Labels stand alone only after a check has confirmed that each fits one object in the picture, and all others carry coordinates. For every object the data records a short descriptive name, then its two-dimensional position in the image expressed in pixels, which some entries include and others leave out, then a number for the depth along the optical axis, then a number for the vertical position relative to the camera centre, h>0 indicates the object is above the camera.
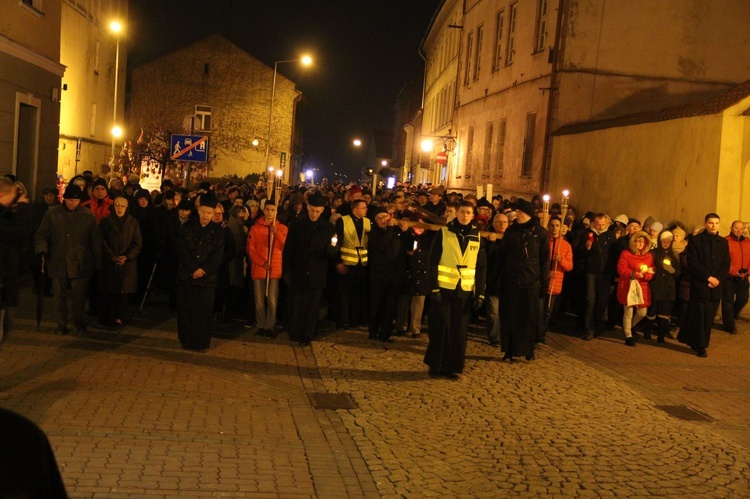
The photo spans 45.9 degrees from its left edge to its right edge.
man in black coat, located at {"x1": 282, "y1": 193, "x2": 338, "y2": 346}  11.46 -0.83
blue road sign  16.64 +0.80
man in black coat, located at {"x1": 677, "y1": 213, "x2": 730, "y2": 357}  12.53 -0.63
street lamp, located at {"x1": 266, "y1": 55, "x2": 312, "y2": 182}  35.31 +5.61
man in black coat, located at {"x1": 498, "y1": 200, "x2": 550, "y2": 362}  11.05 -0.75
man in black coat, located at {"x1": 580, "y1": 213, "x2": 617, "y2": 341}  13.55 -0.74
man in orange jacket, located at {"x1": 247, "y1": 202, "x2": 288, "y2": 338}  11.95 -0.85
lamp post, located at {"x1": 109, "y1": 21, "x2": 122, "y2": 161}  33.12 +2.21
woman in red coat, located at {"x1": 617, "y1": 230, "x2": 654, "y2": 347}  13.15 -0.65
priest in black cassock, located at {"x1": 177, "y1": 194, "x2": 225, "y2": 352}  10.67 -1.08
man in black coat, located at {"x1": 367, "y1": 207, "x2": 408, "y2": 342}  12.19 -0.93
